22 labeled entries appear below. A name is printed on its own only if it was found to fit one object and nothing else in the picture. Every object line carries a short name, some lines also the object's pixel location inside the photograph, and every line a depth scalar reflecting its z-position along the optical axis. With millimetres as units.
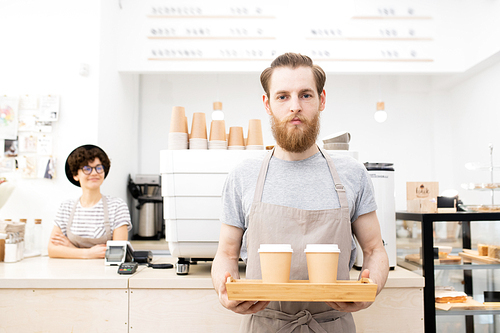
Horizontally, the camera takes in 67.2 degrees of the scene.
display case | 1655
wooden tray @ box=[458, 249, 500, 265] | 2021
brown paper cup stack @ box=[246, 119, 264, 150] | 1667
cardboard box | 1924
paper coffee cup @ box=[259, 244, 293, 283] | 970
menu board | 3934
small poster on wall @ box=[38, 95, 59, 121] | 3450
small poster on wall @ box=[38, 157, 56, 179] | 3414
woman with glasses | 2473
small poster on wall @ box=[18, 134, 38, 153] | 3451
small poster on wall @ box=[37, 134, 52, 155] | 3441
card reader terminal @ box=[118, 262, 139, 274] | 1579
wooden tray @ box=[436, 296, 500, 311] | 1777
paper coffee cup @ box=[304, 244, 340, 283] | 959
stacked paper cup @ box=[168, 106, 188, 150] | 1612
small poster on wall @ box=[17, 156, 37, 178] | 3432
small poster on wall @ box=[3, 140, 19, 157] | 3443
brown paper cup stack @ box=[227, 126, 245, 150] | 1651
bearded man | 1165
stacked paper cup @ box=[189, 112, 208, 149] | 1612
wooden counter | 1494
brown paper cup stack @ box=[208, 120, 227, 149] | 1623
